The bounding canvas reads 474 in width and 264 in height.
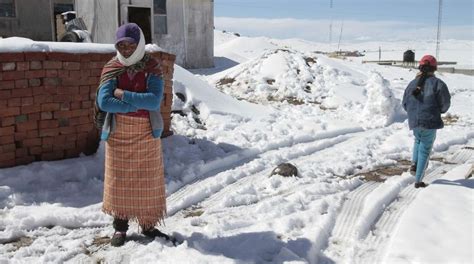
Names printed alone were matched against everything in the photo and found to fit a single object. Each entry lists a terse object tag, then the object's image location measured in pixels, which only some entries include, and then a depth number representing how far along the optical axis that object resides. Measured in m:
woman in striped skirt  3.25
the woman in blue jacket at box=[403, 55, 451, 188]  5.01
